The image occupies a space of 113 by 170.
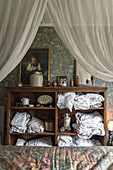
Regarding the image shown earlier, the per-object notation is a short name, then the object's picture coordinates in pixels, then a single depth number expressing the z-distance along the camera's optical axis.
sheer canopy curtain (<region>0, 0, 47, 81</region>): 1.12
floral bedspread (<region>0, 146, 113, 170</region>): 1.15
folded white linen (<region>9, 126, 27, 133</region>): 2.51
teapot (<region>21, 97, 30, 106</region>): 2.65
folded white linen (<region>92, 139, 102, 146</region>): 2.51
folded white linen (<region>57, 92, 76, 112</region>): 2.45
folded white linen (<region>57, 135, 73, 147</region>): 2.47
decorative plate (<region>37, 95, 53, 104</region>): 2.65
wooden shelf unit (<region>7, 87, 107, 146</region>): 2.45
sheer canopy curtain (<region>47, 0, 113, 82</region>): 1.09
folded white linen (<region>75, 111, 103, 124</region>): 2.49
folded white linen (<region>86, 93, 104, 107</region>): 2.47
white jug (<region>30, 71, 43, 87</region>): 2.58
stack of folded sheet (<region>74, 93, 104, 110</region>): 2.48
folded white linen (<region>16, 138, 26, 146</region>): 2.61
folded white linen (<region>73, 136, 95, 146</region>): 2.54
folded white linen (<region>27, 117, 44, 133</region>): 2.53
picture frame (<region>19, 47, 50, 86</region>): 2.98
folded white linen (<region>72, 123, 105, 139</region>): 2.42
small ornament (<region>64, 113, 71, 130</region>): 2.62
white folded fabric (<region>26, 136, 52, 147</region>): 2.54
